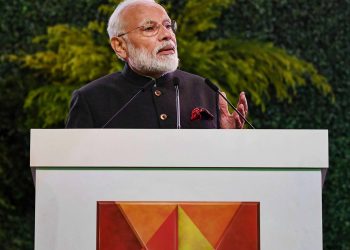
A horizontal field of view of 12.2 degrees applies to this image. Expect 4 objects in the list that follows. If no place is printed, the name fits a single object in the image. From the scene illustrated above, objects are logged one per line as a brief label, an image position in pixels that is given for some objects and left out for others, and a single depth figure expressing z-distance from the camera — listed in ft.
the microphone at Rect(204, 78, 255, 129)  15.69
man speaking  17.55
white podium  12.58
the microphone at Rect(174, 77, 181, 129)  16.43
